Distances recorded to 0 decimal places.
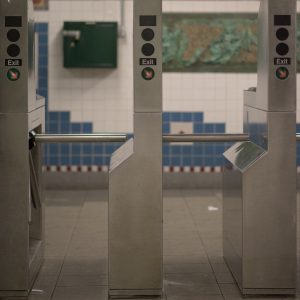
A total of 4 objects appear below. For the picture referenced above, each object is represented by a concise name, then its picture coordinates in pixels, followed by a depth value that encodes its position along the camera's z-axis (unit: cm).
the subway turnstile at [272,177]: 439
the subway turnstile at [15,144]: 438
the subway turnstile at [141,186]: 439
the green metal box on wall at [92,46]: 801
